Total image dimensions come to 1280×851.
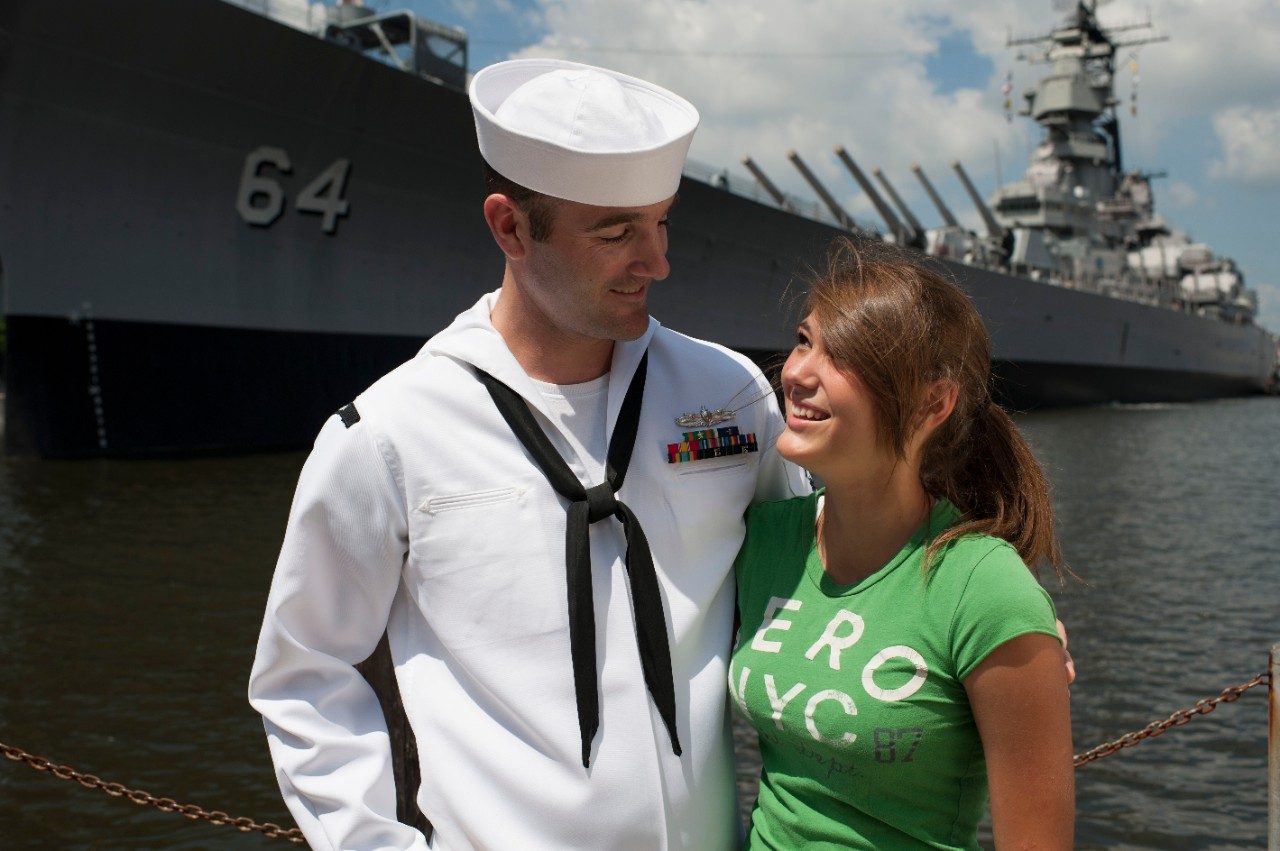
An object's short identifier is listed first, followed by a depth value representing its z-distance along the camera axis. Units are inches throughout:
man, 55.7
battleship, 511.8
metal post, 79.0
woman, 52.3
